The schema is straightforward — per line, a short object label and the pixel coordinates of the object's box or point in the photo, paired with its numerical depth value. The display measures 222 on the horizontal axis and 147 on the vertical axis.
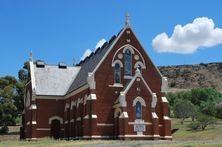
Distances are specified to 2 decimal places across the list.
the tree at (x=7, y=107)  83.19
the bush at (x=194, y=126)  78.00
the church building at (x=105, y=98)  50.62
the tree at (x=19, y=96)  85.81
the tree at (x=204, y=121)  77.61
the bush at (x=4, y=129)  83.94
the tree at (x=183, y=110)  109.97
